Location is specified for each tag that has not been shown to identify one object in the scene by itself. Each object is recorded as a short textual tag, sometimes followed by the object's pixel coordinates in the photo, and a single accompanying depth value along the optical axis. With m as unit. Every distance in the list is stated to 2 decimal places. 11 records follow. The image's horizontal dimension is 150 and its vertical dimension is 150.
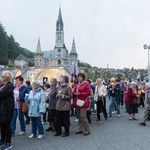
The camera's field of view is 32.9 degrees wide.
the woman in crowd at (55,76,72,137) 8.03
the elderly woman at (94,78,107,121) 11.11
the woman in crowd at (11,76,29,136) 8.23
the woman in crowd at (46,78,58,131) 8.79
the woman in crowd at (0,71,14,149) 6.41
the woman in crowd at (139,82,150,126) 9.72
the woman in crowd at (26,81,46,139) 7.86
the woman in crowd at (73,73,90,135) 8.20
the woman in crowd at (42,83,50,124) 10.29
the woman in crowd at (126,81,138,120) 11.25
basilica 108.88
